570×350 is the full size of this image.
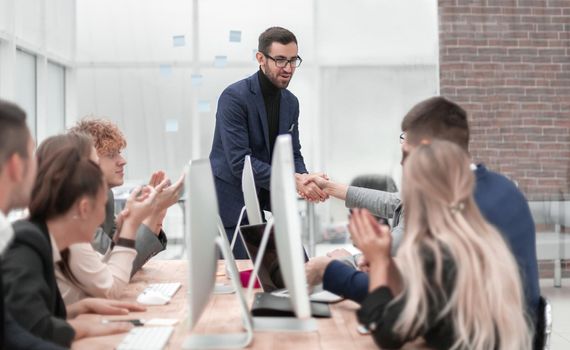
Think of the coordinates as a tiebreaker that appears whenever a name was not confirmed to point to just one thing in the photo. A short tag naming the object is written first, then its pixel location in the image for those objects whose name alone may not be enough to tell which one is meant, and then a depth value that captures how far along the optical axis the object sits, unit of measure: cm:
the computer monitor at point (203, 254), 138
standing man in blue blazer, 312
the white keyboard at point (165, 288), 216
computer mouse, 202
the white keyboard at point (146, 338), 149
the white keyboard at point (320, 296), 196
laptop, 197
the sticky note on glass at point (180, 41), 721
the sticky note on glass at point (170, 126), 729
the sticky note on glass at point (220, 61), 721
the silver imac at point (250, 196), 234
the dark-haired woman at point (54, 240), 146
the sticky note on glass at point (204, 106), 723
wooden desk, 153
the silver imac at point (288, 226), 137
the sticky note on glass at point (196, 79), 720
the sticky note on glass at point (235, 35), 720
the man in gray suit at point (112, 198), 223
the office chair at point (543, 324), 167
